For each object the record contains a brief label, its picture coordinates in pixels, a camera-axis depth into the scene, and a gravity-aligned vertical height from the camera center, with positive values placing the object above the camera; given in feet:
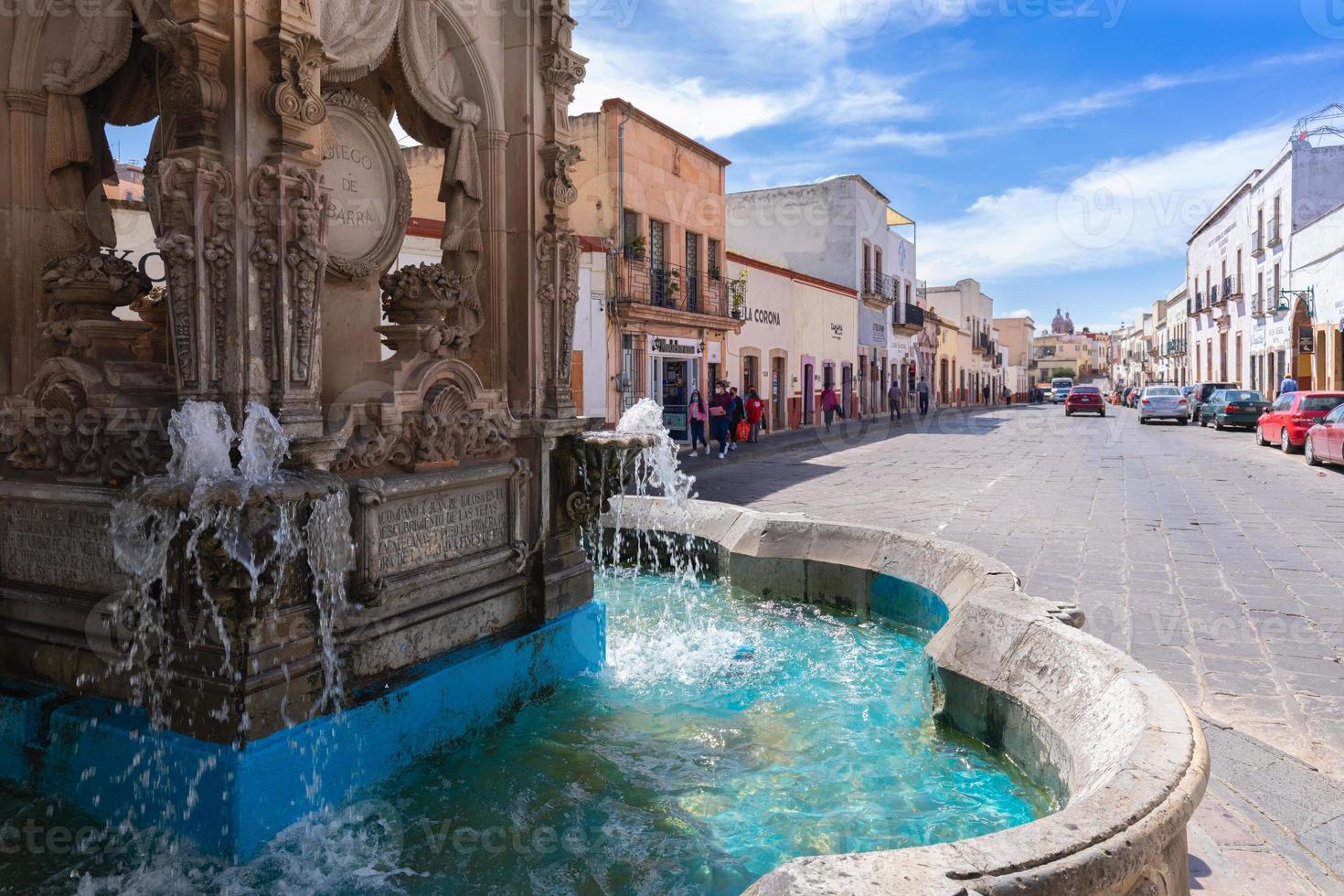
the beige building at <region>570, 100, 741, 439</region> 65.77 +10.61
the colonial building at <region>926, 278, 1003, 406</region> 191.83 +12.15
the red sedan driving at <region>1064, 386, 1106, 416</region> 132.98 -0.62
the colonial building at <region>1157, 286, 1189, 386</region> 181.98 +11.41
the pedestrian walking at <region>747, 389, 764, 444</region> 73.56 -1.11
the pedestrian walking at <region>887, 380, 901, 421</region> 114.11 -0.03
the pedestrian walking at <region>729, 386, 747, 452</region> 68.70 -1.49
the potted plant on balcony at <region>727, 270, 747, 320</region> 82.84 +9.51
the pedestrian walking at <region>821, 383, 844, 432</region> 92.17 -0.25
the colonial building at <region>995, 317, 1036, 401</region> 310.45 +18.41
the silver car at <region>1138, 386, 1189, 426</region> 108.27 -1.12
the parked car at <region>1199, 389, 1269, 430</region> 88.17 -1.23
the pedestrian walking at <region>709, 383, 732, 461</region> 63.41 -1.01
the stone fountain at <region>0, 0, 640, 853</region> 10.17 -0.10
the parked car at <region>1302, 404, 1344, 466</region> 50.85 -2.59
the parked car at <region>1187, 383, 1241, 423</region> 107.49 +0.04
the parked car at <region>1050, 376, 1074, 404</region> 238.99 +3.10
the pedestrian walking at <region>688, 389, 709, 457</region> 63.93 -1.42
